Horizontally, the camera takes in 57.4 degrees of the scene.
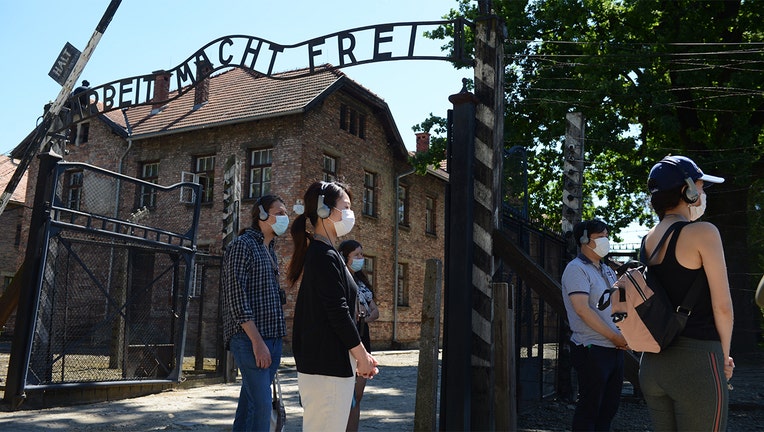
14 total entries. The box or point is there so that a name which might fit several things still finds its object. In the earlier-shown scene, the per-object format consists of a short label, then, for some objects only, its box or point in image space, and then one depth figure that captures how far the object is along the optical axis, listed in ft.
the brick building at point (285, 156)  76.59
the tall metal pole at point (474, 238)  19.16
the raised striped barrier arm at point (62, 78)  35.19
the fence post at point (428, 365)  19.36
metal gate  25.03
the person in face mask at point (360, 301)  18.38
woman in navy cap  9.59
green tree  58.75
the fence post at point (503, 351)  19.21
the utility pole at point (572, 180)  31.42
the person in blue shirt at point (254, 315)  14.43
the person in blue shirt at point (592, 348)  17.01
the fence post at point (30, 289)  24.63
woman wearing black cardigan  11.88
